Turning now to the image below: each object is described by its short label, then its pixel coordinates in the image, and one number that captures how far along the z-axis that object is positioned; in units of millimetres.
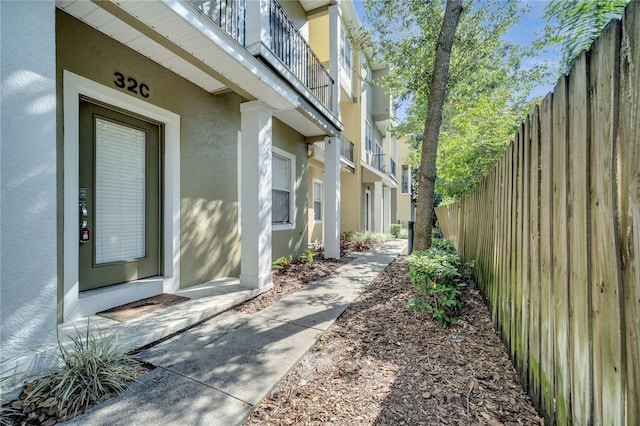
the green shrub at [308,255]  7248
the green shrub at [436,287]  3292
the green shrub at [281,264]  6203
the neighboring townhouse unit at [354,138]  10078
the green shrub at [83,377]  2123
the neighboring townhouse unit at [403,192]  23844
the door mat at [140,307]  3460
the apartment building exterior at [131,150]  2127
